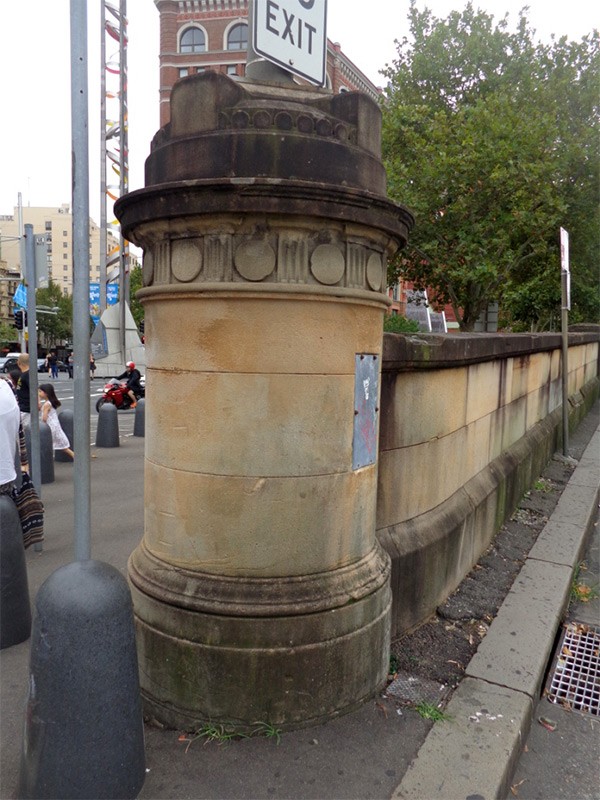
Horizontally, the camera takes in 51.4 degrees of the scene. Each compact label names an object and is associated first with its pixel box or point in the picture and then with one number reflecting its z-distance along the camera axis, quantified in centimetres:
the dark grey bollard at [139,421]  1258
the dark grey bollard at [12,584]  390
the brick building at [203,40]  4516
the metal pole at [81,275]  235
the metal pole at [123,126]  2119
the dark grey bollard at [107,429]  1125
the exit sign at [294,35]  304
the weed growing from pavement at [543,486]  777
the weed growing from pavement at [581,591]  493
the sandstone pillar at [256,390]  282
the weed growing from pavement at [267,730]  288
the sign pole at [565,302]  896
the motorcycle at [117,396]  1755
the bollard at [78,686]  224
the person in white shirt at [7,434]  468
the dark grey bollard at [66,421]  1057
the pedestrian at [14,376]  1151
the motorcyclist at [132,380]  1783
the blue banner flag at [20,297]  1802
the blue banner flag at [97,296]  2398
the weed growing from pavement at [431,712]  304
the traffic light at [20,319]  1159
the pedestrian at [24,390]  866
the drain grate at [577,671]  359
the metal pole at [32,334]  559
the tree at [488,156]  1642
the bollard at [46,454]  842
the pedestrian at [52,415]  903
